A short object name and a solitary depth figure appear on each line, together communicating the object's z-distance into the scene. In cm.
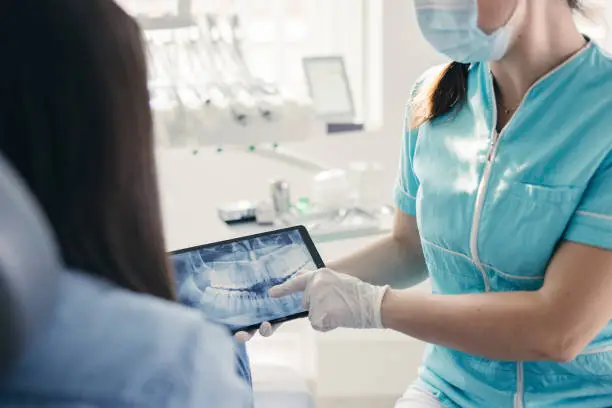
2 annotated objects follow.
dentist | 110
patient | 50
